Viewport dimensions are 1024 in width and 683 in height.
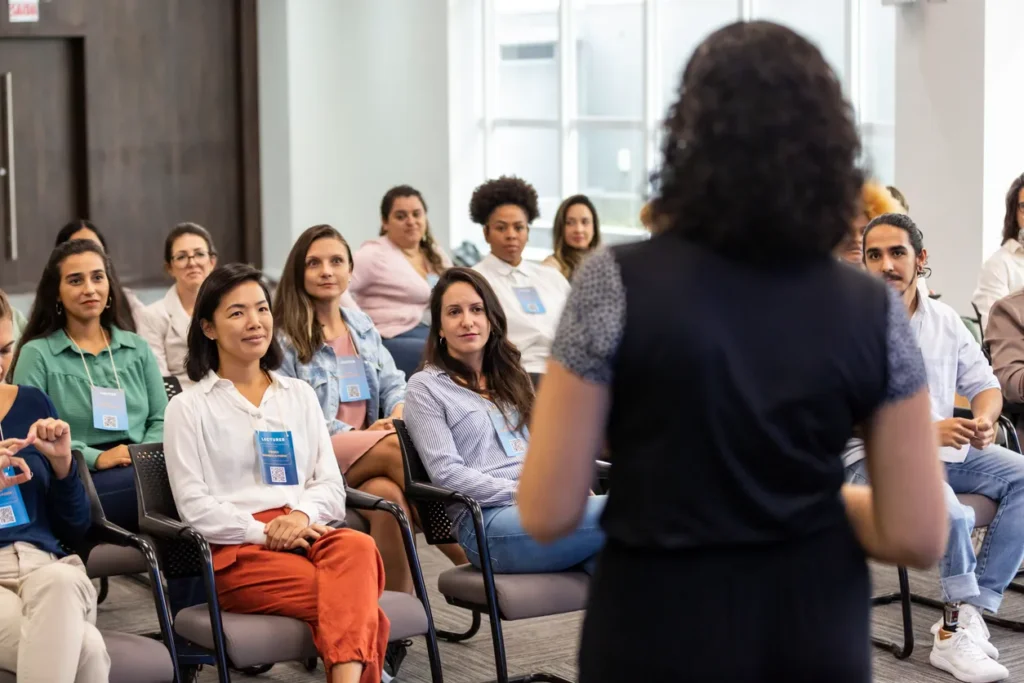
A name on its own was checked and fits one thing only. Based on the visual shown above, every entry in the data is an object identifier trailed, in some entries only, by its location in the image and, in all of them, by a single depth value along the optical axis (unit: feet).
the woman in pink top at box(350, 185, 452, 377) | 20.42
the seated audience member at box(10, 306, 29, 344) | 16.05
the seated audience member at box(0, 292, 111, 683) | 9.10
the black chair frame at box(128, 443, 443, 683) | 9.75
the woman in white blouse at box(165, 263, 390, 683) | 10.12
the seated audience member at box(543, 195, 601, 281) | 21.30
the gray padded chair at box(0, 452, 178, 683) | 9.39
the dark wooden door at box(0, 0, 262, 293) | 29.58
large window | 28.86
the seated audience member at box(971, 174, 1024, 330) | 17.78
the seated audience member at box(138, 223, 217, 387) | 16.94
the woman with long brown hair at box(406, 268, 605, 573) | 11.05
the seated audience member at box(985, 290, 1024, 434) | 14.58
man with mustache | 12.29
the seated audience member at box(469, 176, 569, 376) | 18.75
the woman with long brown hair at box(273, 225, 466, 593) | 14.43
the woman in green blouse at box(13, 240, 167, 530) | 13.23
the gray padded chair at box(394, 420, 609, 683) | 10.69
